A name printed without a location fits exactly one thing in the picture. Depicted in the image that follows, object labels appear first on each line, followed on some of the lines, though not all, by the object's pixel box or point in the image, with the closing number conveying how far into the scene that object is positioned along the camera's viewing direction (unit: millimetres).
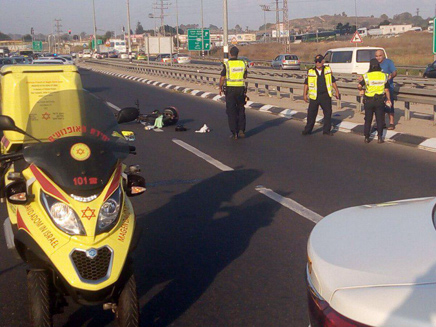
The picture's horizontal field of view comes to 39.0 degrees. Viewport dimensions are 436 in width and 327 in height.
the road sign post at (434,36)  18159
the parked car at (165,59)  59950
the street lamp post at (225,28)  27797
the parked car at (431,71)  30859
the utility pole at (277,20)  80838
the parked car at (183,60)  62831
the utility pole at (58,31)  149250
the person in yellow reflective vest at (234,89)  13625
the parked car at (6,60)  34612
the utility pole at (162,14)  98219
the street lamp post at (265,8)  80750
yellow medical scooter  3686
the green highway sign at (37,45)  113900
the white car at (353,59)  26375
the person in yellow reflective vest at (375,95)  12516
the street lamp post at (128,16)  56925
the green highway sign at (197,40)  43938
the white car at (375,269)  2334
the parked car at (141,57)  83500
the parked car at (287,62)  46812
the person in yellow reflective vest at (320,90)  13773
